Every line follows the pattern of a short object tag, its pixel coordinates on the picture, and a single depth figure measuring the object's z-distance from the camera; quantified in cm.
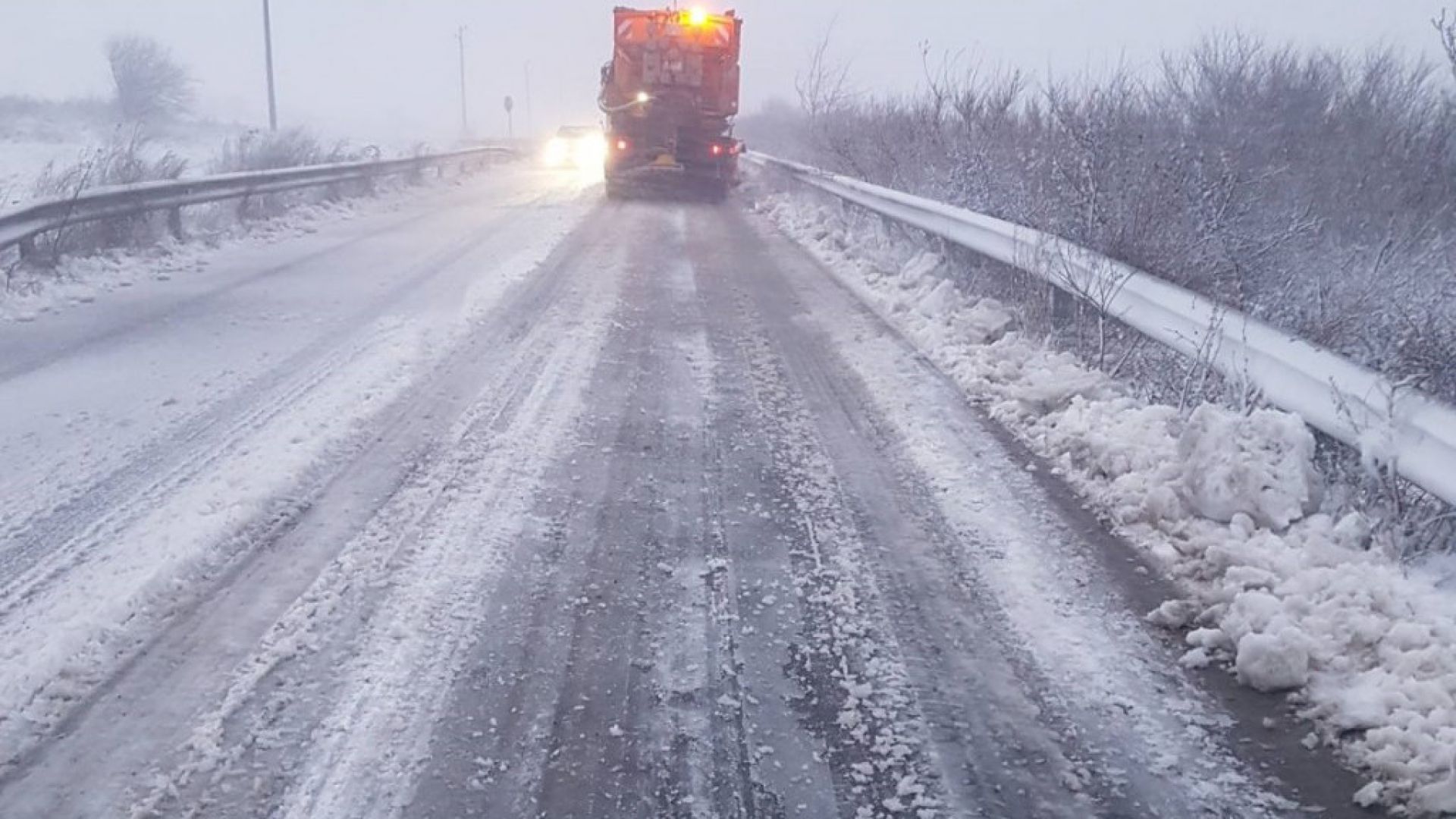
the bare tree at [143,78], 5453
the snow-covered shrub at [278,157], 1806
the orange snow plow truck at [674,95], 2109
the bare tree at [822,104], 2538
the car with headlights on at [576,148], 4242
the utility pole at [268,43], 4256
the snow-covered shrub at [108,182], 1080
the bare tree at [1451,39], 698
